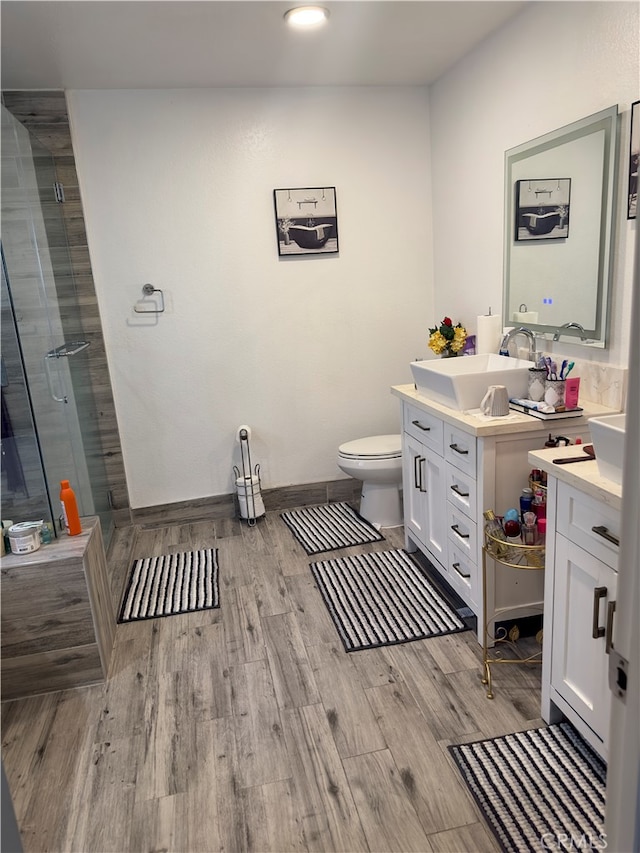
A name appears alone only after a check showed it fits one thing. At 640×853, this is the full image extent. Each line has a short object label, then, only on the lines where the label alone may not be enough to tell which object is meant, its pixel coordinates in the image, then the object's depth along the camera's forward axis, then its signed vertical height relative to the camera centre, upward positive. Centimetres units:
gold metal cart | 192 -99
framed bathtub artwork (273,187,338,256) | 338 +33
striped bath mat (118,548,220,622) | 267 -141
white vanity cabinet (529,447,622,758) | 144 -86
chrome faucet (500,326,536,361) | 256 -32
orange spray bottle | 217 -78
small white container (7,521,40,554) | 207 -83
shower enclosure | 219 -26
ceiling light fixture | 227 +101
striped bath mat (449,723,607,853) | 146 -138
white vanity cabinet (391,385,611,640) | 206 -79
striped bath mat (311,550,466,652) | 235 -140
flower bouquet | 311 -36
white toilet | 321 -106
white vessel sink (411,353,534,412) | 224 -44
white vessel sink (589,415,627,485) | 139 -45
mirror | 210 +12
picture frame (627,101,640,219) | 189 +32
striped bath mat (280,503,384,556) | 320 -141
